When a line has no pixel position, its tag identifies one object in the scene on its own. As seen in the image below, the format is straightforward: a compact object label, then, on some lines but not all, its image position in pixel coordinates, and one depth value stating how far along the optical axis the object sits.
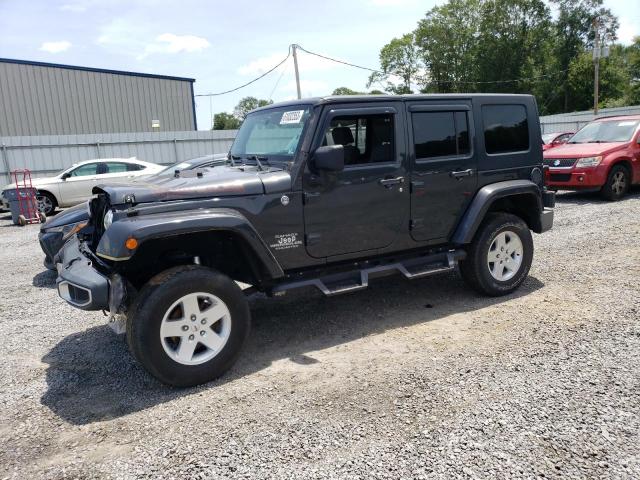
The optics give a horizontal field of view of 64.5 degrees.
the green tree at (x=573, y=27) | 58.59
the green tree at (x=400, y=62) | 68.75
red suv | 10.80
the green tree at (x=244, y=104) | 85.26
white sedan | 13.45
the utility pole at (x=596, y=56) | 32.59
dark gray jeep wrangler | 3.62
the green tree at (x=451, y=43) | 62.91
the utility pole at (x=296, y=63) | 29.81
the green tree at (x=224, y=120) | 88.59
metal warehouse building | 24.23
